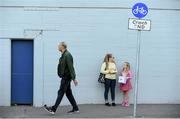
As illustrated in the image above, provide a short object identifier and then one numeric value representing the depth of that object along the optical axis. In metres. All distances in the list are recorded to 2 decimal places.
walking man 13.95
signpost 13.70
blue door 16.41
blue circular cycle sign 13.73
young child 16.23
